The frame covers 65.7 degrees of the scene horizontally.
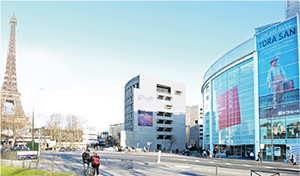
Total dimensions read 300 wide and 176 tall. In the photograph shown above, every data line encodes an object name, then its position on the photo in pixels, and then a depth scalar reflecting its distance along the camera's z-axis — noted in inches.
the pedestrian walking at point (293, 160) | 1098.1
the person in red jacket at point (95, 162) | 596.4
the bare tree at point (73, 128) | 2742.9
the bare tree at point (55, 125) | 2573.4
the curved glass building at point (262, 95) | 1285.8
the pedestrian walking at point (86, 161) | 627.2
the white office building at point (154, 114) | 2905.8
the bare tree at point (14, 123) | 1797.6
